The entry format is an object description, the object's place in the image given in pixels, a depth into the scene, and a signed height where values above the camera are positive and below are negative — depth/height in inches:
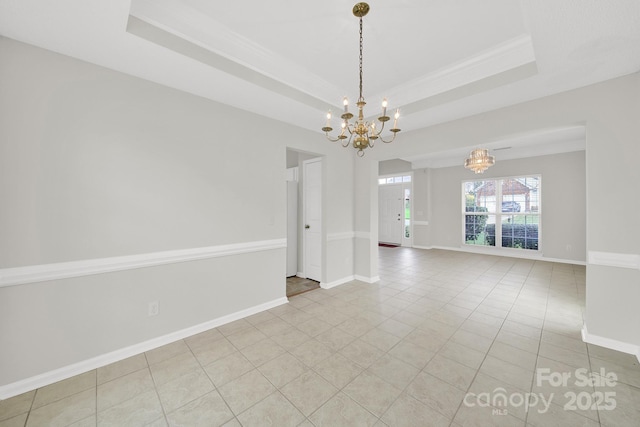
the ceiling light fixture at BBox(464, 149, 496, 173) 215.2 +47.5
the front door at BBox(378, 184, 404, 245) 345.7 -0.1
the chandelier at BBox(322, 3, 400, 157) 75.5 +29.6
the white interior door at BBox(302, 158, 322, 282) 176.1 -2.7
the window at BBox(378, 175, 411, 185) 340.4 +48.7
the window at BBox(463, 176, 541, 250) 256.7 +1.4
